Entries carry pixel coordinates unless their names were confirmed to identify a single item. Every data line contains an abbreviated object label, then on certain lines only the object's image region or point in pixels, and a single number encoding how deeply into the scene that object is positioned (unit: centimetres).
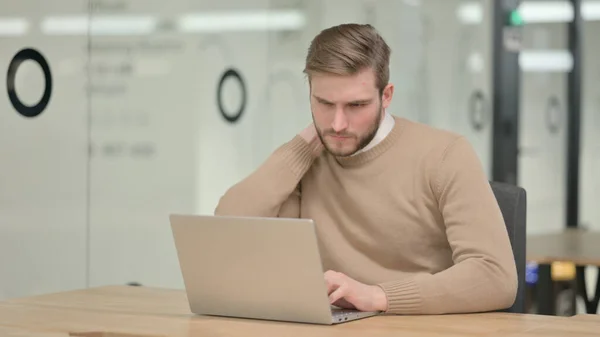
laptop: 318
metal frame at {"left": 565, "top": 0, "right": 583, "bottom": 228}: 1241
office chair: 404
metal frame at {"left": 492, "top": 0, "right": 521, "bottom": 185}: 1081
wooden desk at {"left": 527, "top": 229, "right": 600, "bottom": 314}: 622
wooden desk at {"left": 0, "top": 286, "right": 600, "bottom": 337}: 318
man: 358
